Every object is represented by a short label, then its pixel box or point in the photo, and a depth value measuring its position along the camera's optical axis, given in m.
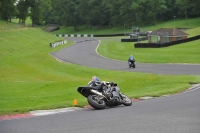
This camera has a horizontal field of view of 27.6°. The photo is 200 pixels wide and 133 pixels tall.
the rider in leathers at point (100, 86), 15.80
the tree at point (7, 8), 108.75
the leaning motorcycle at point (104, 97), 15.30
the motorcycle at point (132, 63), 41.81
